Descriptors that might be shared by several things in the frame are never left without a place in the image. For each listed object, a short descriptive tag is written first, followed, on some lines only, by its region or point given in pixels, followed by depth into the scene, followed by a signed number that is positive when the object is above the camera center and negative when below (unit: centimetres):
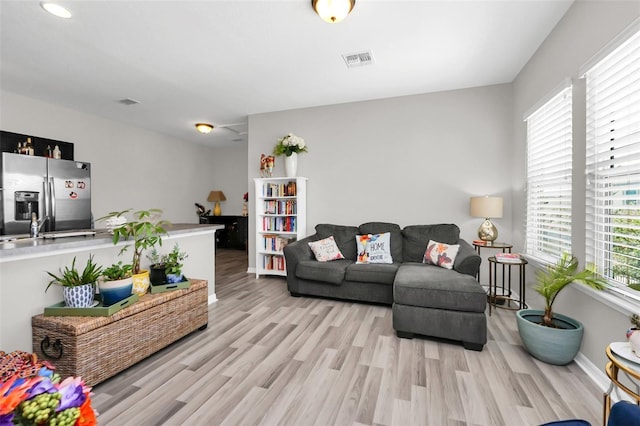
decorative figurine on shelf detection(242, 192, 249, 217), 684 +2
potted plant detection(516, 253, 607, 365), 194 -87
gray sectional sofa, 233 -72
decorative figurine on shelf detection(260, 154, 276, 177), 449 +74
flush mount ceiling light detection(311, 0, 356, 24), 203 +150
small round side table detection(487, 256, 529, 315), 283 -94
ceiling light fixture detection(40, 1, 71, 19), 212 +158
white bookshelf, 437 -13
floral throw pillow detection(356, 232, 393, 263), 354 -50
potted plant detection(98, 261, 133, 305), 192 -52
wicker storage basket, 164 -84
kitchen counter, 162 -39
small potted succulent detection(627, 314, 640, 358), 116 -56
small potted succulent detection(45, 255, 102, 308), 179 -49
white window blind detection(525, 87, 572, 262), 238 +30
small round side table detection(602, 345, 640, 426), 108 -64
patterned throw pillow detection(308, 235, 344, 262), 370 -54
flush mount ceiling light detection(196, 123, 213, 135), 525 +158
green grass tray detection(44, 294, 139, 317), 176 -64
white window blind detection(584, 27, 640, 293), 165 +30
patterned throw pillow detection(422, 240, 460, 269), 315 -52
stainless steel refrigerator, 332 +23
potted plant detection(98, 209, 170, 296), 212 -22
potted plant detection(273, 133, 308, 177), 429 +94
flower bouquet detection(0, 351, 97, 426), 53 -39
